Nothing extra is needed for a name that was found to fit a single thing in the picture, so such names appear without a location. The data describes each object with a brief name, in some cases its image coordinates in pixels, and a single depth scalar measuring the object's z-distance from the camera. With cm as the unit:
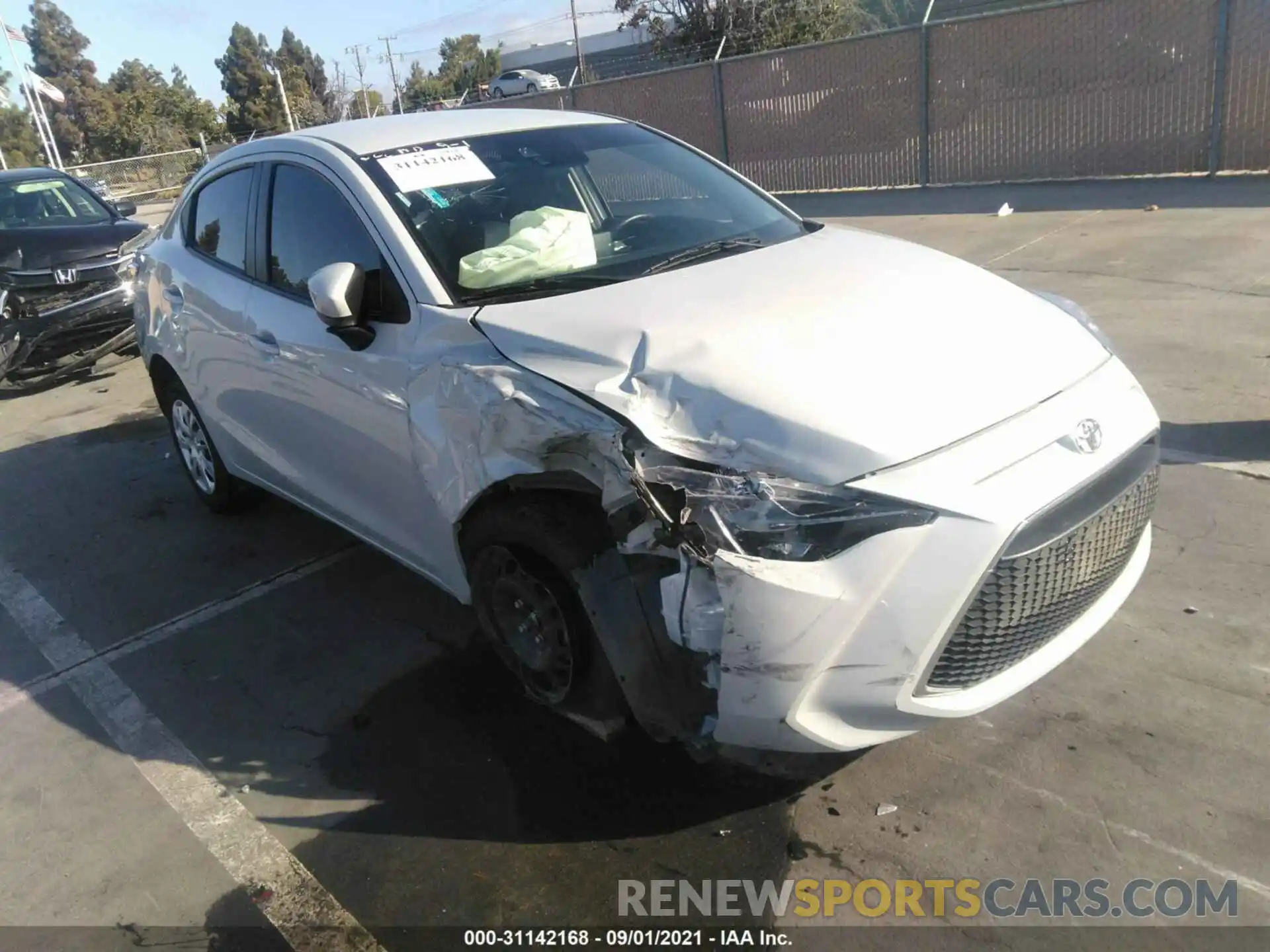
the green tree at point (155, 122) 5044
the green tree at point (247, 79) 5876
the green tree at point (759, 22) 2695
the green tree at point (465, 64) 6481
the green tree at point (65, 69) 6700
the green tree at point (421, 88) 6134
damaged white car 229
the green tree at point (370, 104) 6162
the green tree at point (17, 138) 5716
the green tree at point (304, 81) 5734
